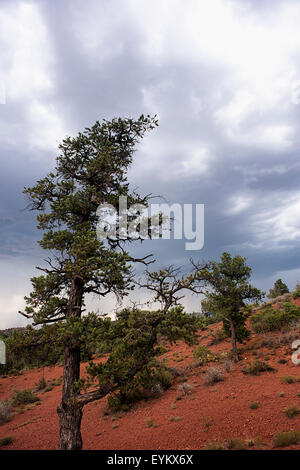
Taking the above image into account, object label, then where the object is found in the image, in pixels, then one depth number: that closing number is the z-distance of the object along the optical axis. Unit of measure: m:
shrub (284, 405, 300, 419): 9.26
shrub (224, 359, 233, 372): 16.71
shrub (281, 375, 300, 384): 12.96
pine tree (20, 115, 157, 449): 6.40
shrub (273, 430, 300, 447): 7.18
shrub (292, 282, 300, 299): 32.81
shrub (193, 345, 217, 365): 19.84
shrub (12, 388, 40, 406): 21.48
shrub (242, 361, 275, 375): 15.34
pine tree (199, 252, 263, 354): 19.20
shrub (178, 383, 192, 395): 14.76
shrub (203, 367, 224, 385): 15.26
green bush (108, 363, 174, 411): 14.91
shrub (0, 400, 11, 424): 17.80
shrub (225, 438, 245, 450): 7.62
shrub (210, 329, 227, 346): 26.20
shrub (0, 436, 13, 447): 13.19
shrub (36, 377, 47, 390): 25.17
